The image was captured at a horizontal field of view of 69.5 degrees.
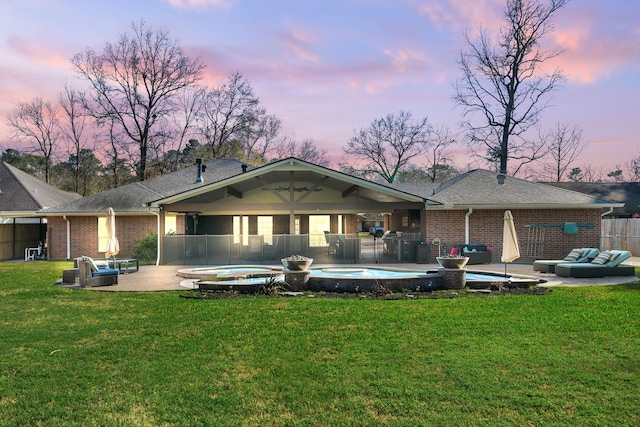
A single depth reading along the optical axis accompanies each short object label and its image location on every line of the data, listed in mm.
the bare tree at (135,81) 36438
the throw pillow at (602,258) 14191
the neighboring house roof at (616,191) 27391
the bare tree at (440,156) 50844
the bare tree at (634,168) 53312
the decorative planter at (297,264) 11859
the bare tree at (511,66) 31797
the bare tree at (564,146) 44750
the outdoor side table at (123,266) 15466
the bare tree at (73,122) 39219
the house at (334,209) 18781
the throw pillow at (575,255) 15228
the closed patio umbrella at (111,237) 14658
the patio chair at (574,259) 14984
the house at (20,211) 23562
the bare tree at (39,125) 39438
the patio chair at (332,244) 18875
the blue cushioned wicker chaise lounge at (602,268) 13844
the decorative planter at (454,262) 11711
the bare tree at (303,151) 52625
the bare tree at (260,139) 45281
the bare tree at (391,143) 50062
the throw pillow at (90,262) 12578
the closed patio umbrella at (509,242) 12953
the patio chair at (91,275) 12516
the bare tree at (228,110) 41562
